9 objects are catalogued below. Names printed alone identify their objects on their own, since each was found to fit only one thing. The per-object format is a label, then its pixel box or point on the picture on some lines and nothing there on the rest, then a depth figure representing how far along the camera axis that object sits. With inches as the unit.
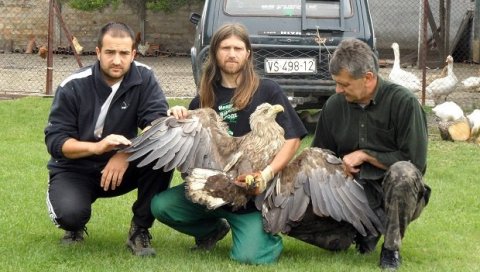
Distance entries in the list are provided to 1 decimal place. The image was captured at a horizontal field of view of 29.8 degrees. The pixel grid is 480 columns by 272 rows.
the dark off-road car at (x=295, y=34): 379.2
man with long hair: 200.2
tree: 844.6
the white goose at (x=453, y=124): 400.5
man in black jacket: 200.8
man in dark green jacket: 192.2
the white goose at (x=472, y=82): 580.7
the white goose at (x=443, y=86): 509.7
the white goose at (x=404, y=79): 514.0
